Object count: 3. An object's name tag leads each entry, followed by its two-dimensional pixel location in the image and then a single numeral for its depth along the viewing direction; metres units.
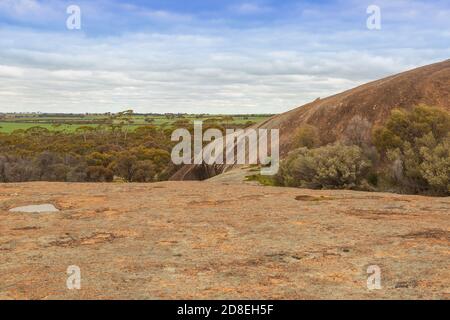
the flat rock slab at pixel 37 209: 12.93
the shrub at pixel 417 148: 19.62
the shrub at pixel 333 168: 21.86
